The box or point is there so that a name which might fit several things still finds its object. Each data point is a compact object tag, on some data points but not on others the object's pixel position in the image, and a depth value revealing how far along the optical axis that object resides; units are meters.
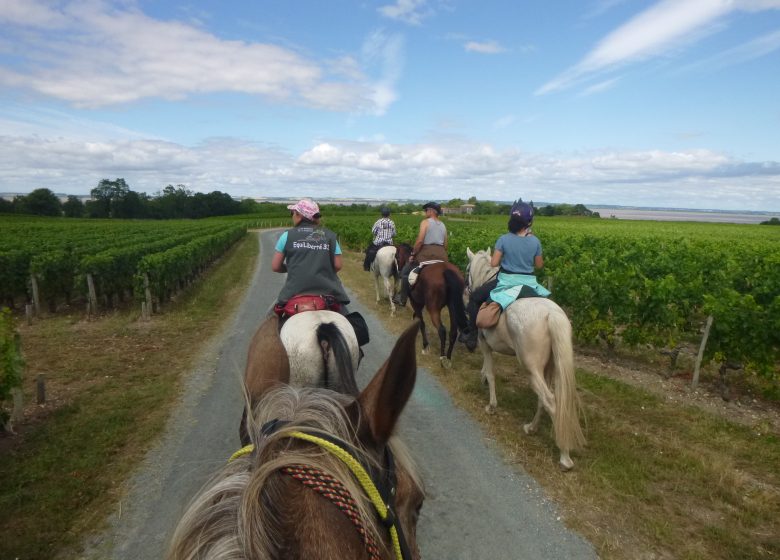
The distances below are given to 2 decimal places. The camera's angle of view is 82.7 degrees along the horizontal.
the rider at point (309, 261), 3.91
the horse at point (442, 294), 8.04
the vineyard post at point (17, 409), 5.84
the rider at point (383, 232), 13.75
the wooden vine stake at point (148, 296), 11.99
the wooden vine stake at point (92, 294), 12.20
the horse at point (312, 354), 3.03
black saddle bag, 3.83
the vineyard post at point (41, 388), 6.40
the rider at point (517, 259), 5.76
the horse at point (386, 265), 12.46
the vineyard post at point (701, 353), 7.10
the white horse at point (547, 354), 4.80
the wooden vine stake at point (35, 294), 12.56
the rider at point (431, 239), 9.03
